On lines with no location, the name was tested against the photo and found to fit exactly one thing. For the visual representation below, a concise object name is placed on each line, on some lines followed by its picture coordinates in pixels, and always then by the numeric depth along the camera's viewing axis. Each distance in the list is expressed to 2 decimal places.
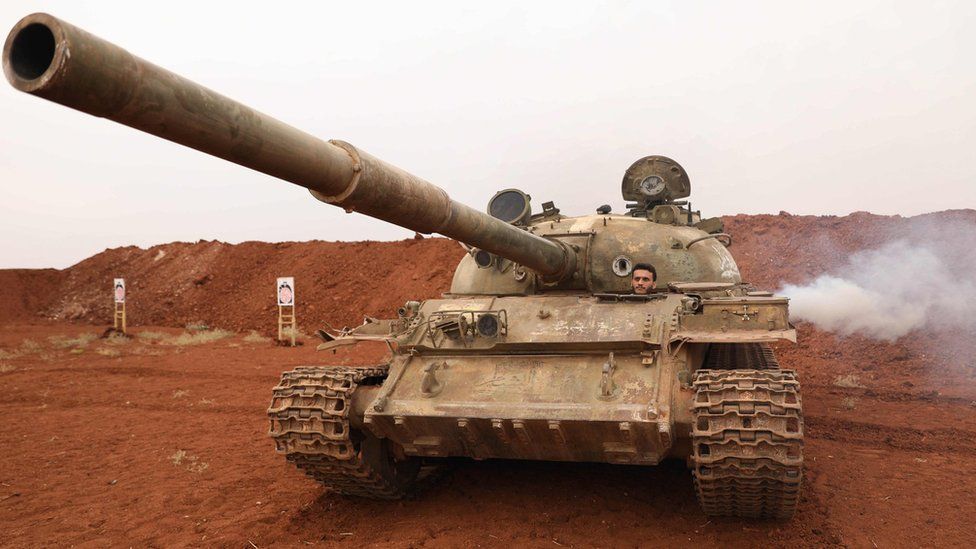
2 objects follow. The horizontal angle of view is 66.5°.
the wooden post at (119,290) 24.44
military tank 4.55
